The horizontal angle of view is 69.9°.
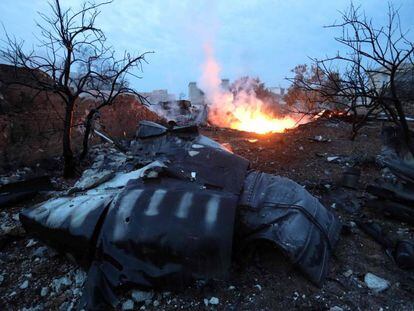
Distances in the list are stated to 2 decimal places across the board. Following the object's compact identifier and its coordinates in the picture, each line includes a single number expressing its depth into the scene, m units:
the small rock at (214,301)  2.75
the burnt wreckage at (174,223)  2.78
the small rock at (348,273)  3.09
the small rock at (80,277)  3.01
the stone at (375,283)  2.92
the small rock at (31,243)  3.71
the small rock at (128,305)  2.73
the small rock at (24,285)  3.07
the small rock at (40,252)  3.50
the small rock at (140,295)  2.80
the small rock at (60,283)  3.01
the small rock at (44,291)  2.96
